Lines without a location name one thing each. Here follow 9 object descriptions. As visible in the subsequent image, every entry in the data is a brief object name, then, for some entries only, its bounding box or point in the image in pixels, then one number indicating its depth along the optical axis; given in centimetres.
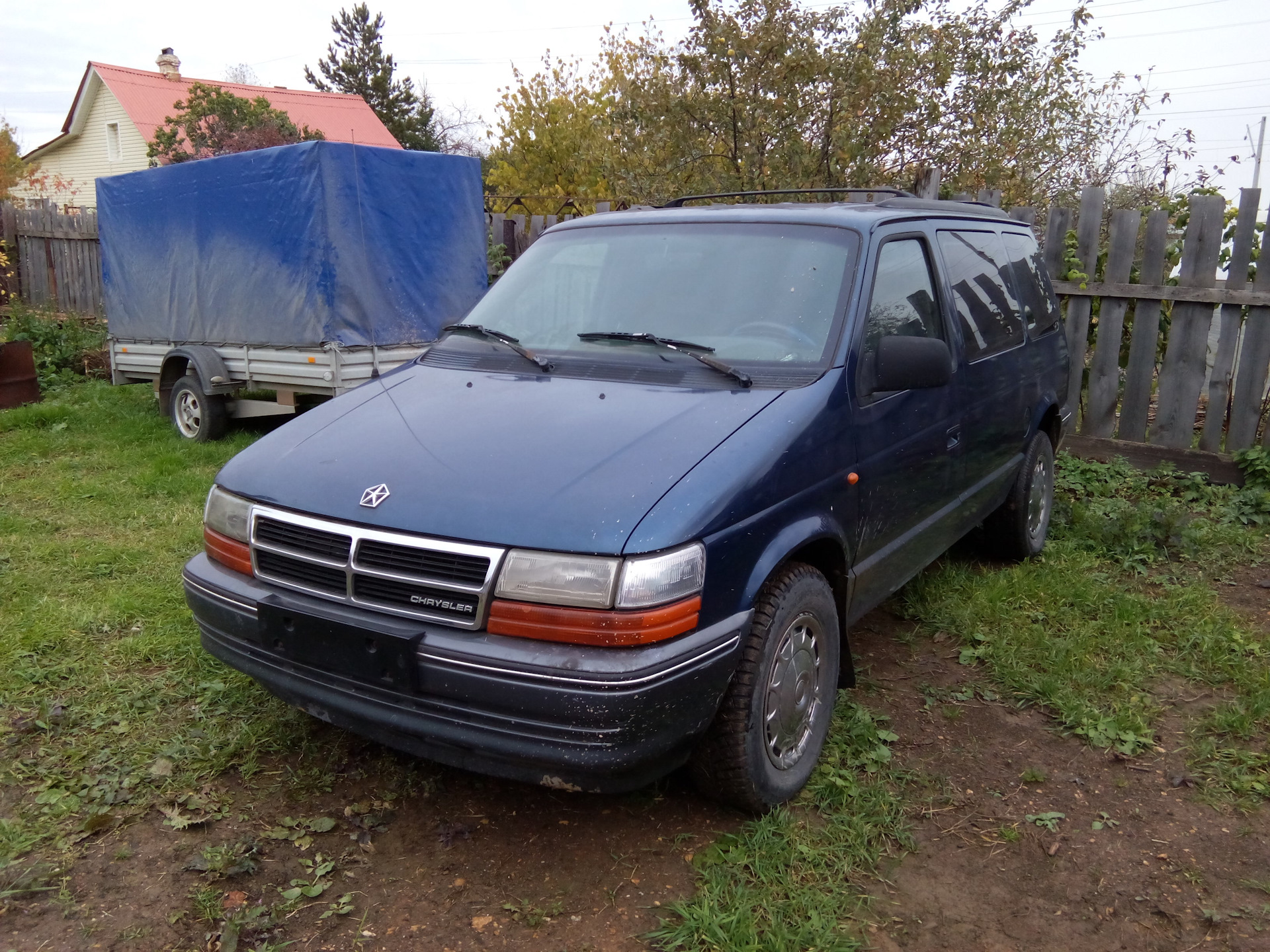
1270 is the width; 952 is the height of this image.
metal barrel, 959
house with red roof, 3394
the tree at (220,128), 2086
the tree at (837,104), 873
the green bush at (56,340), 1153
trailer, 773
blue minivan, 239
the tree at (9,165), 2750
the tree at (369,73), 4594
